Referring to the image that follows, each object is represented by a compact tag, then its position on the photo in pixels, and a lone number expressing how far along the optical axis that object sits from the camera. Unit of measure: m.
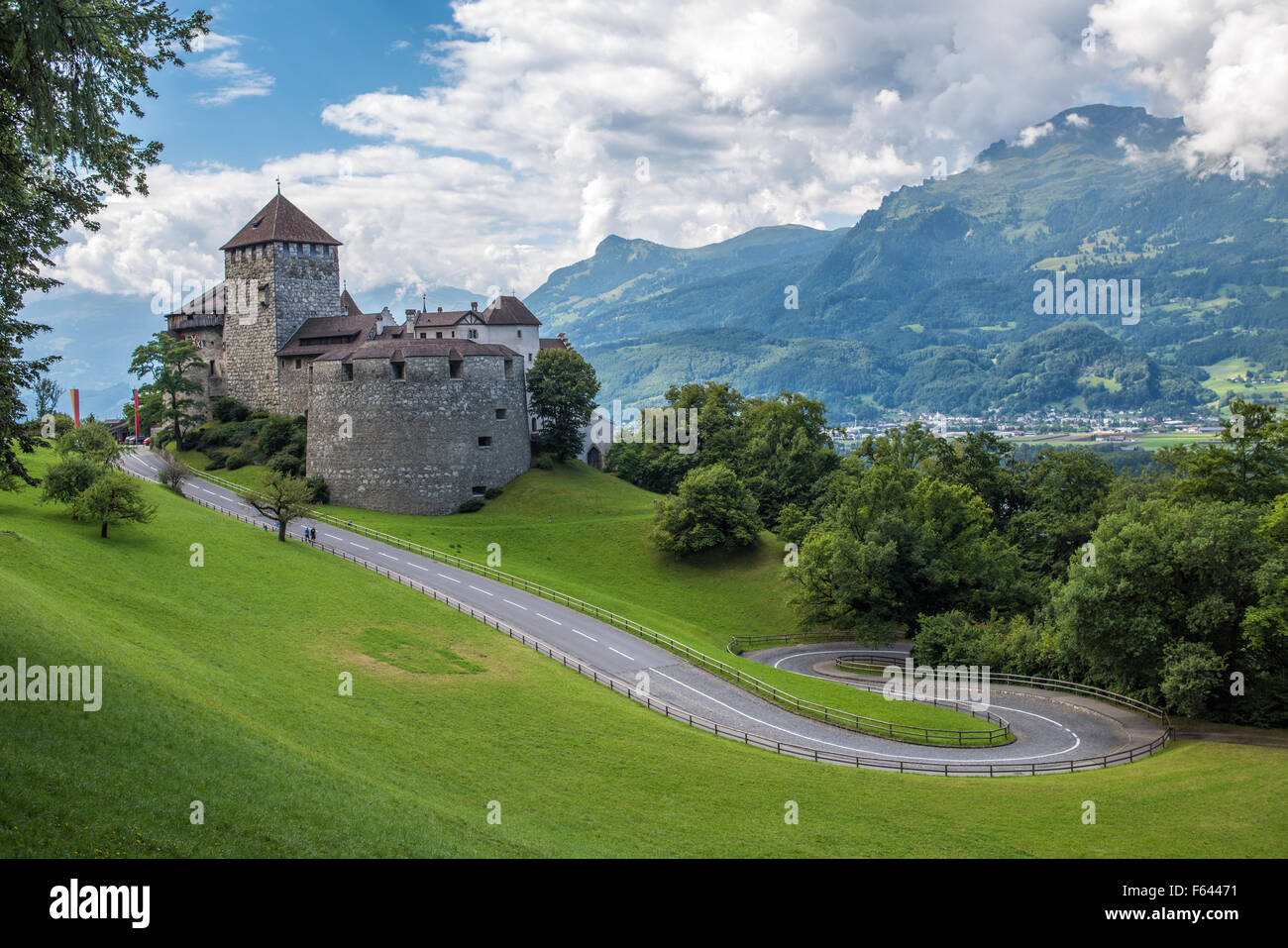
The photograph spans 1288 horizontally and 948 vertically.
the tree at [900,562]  59.81
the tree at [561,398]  82.19
